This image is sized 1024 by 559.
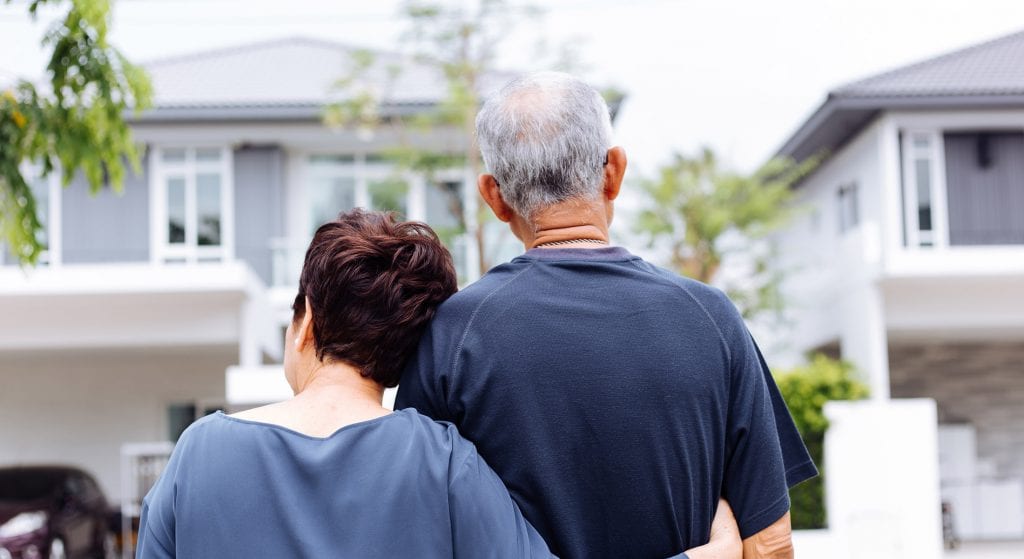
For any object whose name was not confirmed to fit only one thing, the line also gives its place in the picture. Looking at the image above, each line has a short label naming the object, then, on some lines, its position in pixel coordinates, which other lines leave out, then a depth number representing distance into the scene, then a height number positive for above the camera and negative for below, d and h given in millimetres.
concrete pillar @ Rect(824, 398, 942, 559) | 11398 -1780
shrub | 12086 -1124
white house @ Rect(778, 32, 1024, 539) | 14203 +529
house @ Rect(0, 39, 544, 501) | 13758 +962
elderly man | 1979 -114
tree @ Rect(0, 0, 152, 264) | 5020 +888
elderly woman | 1867 -280
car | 11930 -2146
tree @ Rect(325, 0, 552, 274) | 14273 +2934
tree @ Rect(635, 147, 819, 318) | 15945 +1153
